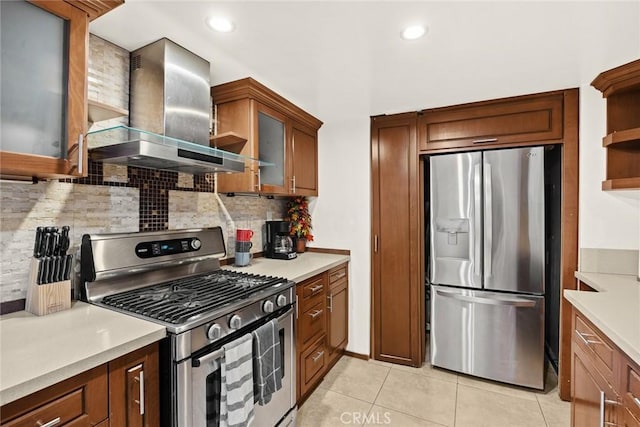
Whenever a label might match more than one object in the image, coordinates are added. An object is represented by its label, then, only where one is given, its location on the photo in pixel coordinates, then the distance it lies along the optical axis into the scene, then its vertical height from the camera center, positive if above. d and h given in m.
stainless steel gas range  1.17 -0.42
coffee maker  2.73 -0.25
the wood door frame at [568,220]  2.18 -0.06
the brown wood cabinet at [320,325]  2.08 -0.87
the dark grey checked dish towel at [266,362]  1.48 -0.75
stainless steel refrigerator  2.29 -0.41
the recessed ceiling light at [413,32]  1.44 +0.85
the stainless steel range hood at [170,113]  1.43 +0.54
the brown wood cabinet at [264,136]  2.11 +0.57
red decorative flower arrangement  2.98 -0.07
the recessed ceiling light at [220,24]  1.39 +0.86
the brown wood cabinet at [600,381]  1.08 -0.68
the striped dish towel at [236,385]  1.30 -0.75
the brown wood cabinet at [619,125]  1.94 +0.57
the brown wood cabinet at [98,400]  0.83 -0.56
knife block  1.24 -0.35
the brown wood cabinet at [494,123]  2.25 +0.69
